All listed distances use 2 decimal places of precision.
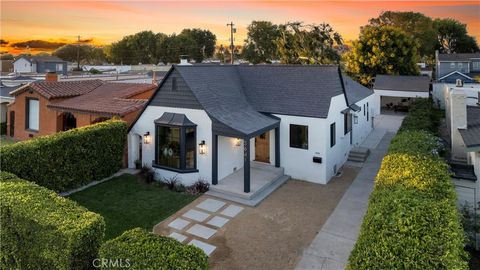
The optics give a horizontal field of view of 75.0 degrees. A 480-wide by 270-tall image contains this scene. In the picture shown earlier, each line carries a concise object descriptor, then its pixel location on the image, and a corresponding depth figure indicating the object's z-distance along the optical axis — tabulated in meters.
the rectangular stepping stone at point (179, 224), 10.88
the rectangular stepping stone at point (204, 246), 9.46
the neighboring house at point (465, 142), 9.22
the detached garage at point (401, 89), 35.47
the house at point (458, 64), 57.94
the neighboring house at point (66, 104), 18.52
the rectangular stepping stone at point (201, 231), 10.35
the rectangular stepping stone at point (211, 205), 12.30
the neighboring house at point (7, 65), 64.46
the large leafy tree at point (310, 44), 52.81
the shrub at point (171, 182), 14.30
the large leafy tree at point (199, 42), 78.94
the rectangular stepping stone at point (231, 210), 11.84
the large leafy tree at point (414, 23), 65.50
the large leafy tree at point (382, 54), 41.19
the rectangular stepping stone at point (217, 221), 11.08
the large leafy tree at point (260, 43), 70.56
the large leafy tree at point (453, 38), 71.41
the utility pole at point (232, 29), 42.61
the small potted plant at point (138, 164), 16.54
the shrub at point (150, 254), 5.66
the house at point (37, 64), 62.91
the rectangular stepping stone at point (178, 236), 10.14
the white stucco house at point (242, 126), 14.40
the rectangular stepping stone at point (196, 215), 11.52
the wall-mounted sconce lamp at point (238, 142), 16.00
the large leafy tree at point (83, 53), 90.50
